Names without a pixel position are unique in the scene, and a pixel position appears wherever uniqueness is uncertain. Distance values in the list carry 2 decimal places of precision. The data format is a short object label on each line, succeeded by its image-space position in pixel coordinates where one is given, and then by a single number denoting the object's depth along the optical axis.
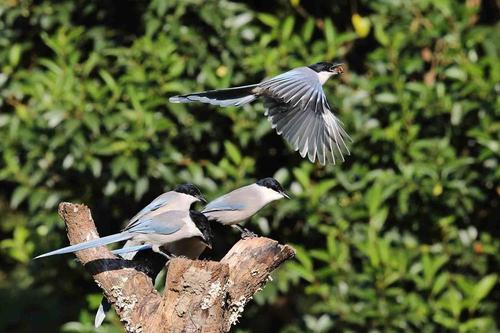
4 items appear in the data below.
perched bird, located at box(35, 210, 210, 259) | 8.24
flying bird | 9.57
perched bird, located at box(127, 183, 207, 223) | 8.77
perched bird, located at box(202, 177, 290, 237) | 9.02
